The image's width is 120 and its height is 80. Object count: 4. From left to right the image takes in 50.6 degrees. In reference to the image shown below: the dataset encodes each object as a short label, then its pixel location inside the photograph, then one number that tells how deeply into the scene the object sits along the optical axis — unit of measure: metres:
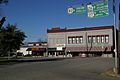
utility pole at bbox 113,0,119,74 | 10.68
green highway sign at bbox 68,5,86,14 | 11.99
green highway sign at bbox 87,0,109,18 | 11.43
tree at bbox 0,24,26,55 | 25.92
